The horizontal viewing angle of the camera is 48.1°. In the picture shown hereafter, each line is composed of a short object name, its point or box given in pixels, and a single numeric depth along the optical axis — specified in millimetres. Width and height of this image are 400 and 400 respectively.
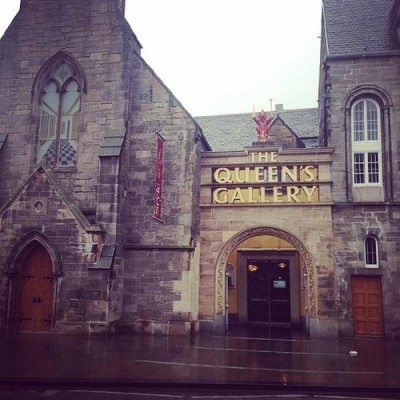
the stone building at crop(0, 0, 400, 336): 16484
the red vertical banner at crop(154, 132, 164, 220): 17281
